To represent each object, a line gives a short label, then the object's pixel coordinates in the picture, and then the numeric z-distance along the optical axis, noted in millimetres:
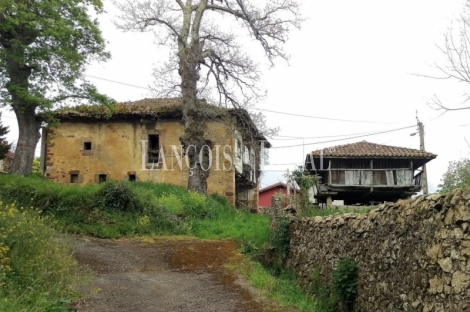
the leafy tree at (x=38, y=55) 18000
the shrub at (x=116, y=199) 14914
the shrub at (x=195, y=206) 16828
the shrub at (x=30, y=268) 6191
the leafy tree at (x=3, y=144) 25728
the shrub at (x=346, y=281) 6996
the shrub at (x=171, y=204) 16069
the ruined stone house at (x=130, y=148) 23250
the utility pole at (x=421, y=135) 25228
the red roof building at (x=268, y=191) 44969
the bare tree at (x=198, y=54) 20000
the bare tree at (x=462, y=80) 7199
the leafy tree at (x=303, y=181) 15820
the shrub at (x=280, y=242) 10930
